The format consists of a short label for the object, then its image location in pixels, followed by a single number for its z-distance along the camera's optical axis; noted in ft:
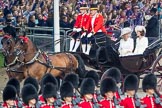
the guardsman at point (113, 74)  72.32
